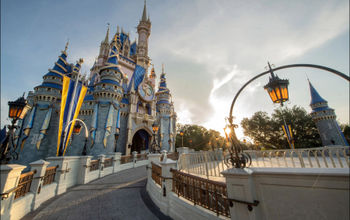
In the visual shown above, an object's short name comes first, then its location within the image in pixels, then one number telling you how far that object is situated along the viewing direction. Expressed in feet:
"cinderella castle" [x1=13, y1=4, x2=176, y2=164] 61.72
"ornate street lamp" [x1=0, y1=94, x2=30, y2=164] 14.32
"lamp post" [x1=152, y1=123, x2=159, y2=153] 34.03
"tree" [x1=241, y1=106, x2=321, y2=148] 94.12
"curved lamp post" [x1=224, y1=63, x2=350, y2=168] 8.82
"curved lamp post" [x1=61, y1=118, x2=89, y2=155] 37.76
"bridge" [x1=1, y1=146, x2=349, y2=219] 5.90
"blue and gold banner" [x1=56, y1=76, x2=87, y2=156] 43.04
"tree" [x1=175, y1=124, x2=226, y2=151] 138.72
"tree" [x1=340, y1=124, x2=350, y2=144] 101.85
